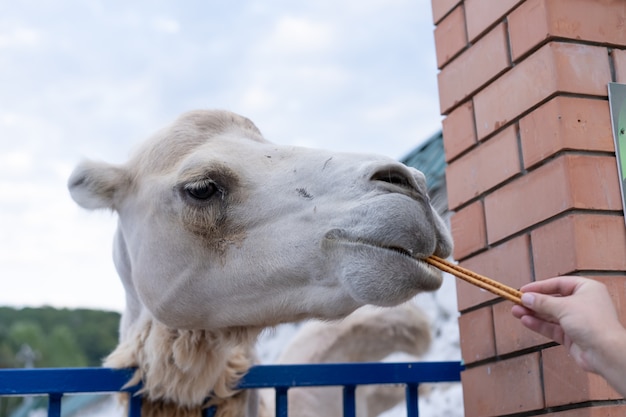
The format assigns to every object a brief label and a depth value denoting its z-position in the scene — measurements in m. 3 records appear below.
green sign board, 2.05
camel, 1.93
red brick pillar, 1.99
